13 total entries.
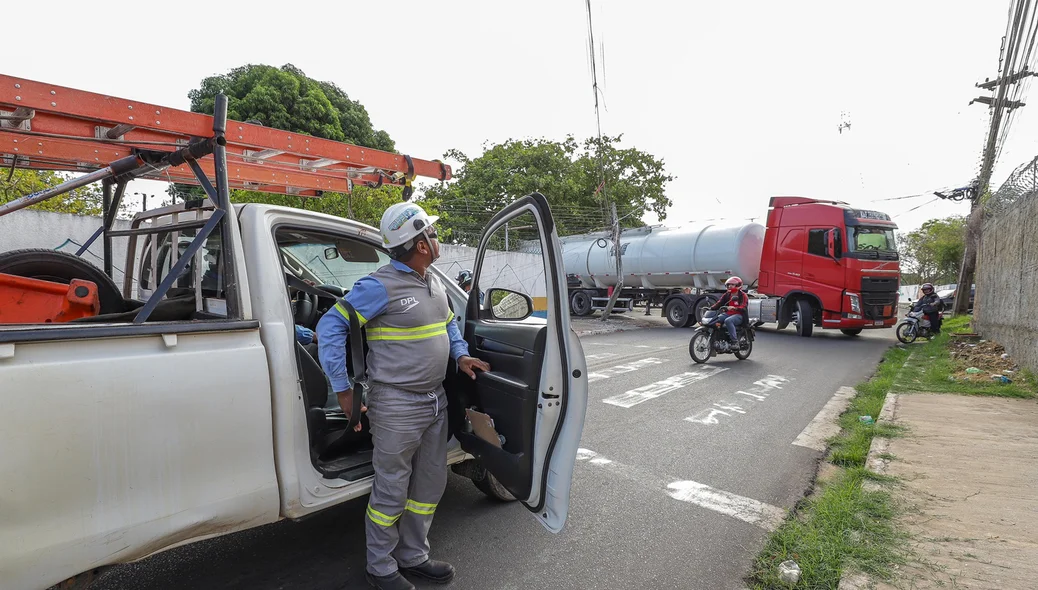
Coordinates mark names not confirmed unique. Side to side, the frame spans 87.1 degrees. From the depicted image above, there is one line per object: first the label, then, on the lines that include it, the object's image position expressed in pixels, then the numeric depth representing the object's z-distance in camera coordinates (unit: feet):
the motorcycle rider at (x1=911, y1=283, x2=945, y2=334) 40.65
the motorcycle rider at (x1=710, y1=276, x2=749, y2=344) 29.71
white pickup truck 5.34
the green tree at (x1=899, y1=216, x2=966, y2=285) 131.13
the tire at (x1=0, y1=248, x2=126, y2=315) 9.34
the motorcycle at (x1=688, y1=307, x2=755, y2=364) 29.63
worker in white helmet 7.76
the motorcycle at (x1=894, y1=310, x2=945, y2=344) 40.11
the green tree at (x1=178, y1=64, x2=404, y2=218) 47.83
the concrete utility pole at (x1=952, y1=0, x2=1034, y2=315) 23.26
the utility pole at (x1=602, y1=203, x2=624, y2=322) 53.47
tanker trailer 47.24
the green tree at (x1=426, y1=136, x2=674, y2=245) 81.66
